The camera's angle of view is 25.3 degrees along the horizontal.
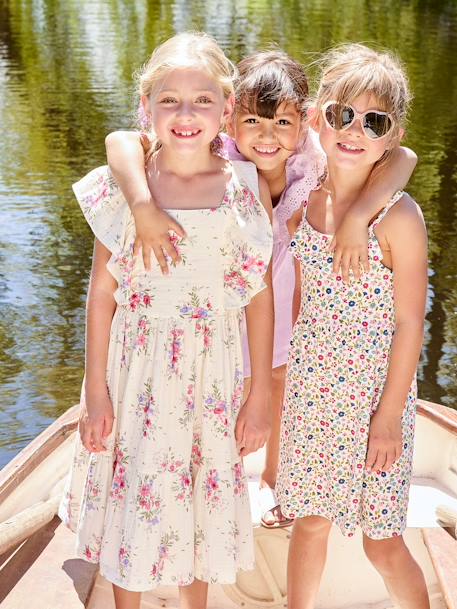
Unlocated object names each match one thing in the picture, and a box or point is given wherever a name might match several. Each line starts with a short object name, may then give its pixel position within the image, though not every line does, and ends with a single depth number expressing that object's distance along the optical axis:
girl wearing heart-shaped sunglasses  2.24
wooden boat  2.79
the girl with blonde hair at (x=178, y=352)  2.26
